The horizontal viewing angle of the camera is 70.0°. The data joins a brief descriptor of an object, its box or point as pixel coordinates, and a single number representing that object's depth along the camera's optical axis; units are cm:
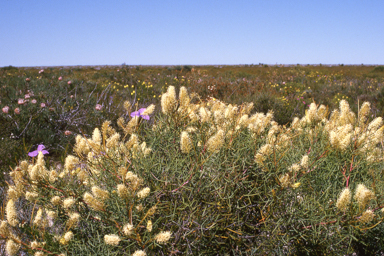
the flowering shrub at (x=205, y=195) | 112
